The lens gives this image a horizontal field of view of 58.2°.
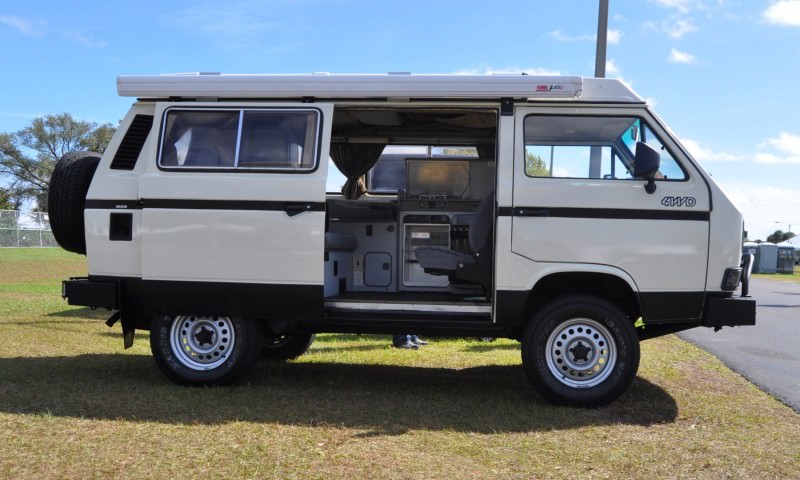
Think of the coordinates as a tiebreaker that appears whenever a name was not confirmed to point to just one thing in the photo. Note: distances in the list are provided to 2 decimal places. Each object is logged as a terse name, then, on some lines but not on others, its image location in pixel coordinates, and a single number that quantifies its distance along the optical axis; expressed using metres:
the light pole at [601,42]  10.41
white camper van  5.97
